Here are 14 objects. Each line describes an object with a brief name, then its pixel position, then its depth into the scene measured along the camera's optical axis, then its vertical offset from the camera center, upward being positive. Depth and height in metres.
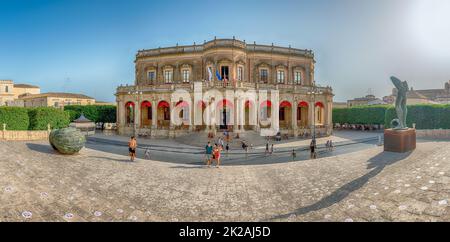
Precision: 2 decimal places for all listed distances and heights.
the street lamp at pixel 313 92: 32.14 +4.07
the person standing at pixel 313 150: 15.94 -2.37
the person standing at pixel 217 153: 12.88 -2.02
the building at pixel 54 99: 63.28 +6.84
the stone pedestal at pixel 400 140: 12.55 -1.33
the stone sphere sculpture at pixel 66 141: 11.68 -1.10
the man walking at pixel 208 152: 13.36 -2.04
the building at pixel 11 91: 67.75 +10.05
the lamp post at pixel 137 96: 31.83 +3.57
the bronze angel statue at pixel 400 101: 13.63 +1.10
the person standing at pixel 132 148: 13.43 -1.74
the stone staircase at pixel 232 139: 23.80 -2.32
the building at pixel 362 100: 78.68 +6.94
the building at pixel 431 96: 56.62 +7.20
